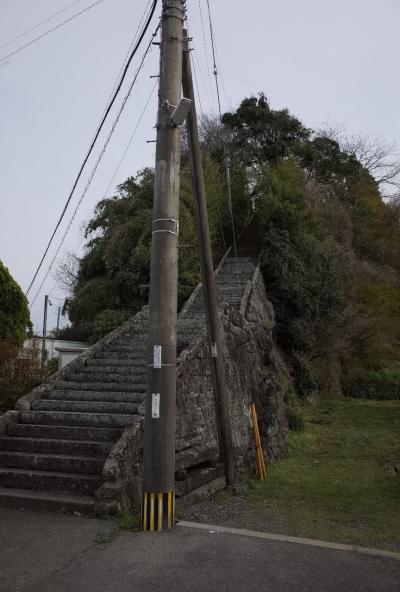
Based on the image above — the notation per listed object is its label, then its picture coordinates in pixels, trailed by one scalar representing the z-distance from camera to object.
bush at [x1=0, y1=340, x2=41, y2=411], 10.19
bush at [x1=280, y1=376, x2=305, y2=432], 15.29
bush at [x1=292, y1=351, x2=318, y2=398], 19.20
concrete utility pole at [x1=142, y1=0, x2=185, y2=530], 6.15
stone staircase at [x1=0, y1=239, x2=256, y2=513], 7.08
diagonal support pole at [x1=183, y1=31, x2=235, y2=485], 8.66
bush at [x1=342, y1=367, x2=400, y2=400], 23.14
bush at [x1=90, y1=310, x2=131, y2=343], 16.62
